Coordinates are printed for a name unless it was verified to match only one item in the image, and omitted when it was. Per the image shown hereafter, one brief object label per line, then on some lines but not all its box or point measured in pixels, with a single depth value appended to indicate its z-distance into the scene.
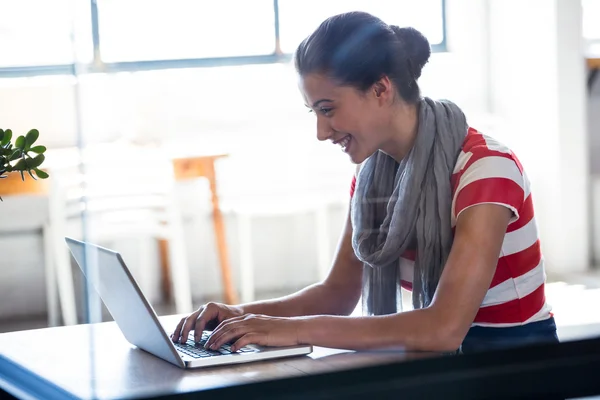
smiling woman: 2.74
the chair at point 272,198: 5.38
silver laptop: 2.56
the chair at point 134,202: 5.14
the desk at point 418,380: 1.98
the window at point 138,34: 4.05
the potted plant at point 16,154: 2.66
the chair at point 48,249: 4.37
